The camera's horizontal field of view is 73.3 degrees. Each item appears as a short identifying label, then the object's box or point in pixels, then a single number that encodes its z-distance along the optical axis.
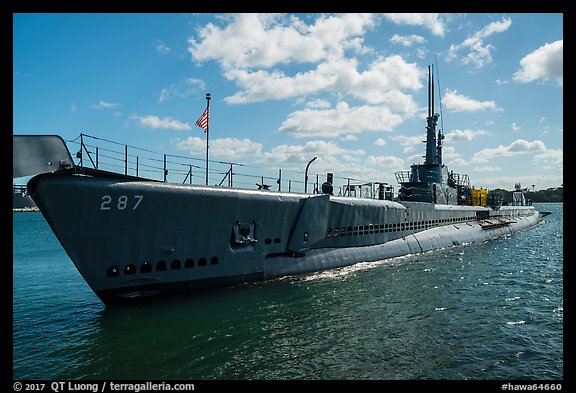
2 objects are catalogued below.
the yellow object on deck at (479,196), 39.20
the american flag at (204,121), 15.39
